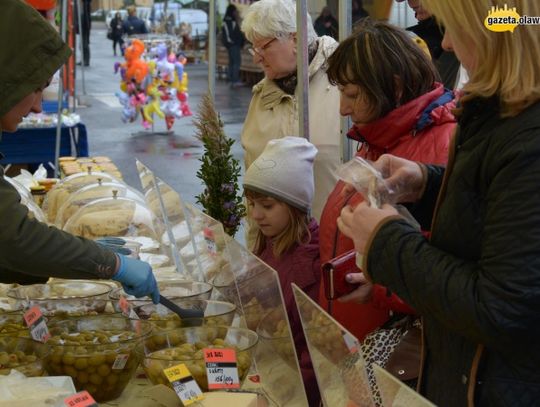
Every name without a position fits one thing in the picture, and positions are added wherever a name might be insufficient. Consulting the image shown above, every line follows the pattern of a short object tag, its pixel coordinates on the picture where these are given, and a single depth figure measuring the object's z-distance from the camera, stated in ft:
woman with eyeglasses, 12.12
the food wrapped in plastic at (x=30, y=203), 13.31
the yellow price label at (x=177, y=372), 6.11
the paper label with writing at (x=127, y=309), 7.72
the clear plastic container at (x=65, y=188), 14.78
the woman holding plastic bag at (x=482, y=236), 4.52
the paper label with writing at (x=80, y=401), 5.54
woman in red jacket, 7.68
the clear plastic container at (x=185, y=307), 7.31
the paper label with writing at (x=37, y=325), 6.91
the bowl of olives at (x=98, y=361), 6.55
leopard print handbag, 7.13
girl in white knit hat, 8.97
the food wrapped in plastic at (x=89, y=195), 13.16
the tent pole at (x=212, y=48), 14.12
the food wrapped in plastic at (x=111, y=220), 12.07
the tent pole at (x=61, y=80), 22.54
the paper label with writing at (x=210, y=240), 8.34
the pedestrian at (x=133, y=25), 74.38
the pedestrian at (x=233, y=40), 69.51
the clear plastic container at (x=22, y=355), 6.38
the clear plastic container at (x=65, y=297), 8.07
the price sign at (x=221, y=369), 6.18
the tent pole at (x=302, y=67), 10.05
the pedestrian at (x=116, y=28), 98.02
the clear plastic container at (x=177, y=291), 8.00
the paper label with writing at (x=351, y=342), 4.54
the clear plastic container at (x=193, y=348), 6.33
